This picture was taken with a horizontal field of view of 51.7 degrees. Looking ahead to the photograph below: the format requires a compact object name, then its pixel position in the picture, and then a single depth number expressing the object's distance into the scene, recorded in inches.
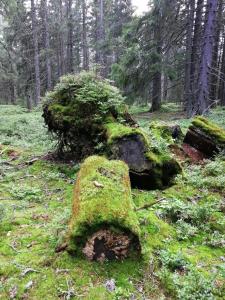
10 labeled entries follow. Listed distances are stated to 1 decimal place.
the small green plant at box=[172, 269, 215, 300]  91.7
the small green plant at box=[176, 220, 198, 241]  130.1
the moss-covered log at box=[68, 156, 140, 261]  104.8
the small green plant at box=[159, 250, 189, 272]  107.0
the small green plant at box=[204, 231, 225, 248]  126.8
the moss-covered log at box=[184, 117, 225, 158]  243.7
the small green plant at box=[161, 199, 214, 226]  144.5
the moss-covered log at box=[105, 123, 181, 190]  183.3
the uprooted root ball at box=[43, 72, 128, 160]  224.6
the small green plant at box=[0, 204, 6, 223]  142.9
